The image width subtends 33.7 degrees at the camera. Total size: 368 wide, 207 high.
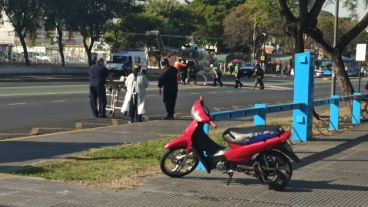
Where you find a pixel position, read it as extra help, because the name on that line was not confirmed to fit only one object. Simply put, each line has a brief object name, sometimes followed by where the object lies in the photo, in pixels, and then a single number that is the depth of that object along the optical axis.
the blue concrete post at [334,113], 14.66
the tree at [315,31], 16.72
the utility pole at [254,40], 79.79
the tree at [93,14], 56.74
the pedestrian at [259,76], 37.21
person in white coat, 16.50
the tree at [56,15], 55.72
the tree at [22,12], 55.78
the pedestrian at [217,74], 40.06
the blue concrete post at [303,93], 12.51
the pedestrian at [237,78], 38.44
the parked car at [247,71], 66.06
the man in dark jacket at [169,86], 17.39
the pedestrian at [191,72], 40.53
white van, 51.09
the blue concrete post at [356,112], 16.34
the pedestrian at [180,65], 32.85
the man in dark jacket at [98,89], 17.69
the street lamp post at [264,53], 81.91
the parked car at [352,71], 77.11
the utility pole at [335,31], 19.85
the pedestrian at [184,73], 39.22
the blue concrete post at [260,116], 10.57
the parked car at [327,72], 73.59
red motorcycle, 7.85
